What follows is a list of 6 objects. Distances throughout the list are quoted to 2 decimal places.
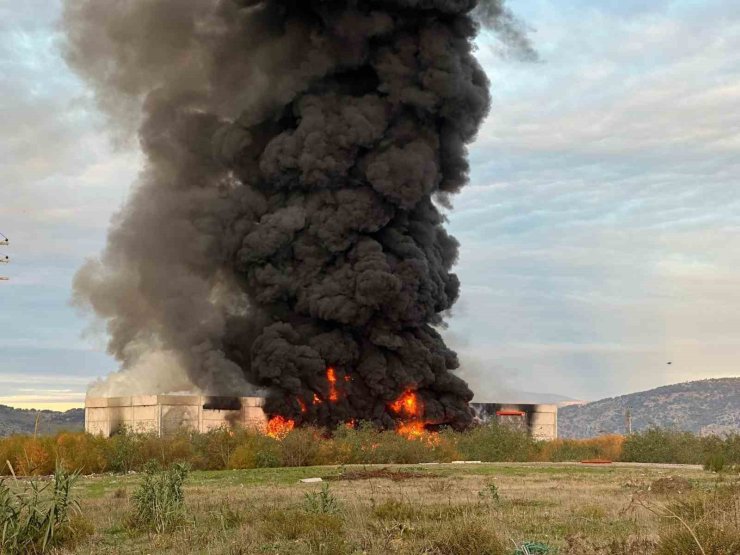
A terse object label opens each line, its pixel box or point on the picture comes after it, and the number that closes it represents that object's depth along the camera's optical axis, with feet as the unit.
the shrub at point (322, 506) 70.54
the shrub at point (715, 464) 136.63
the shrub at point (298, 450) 163.84
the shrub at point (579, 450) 205.26
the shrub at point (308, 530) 58.75
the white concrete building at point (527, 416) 302.45
